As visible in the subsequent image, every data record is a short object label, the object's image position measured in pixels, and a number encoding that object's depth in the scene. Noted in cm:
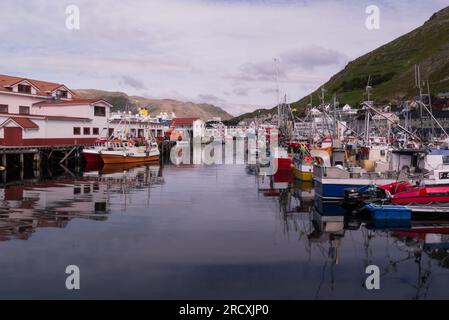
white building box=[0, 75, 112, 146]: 5875
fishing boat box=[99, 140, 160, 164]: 6155
